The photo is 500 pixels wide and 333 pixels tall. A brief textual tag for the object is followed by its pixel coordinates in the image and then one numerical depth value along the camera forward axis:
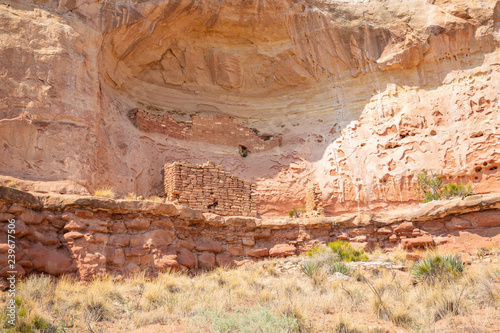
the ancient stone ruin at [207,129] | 15.96
